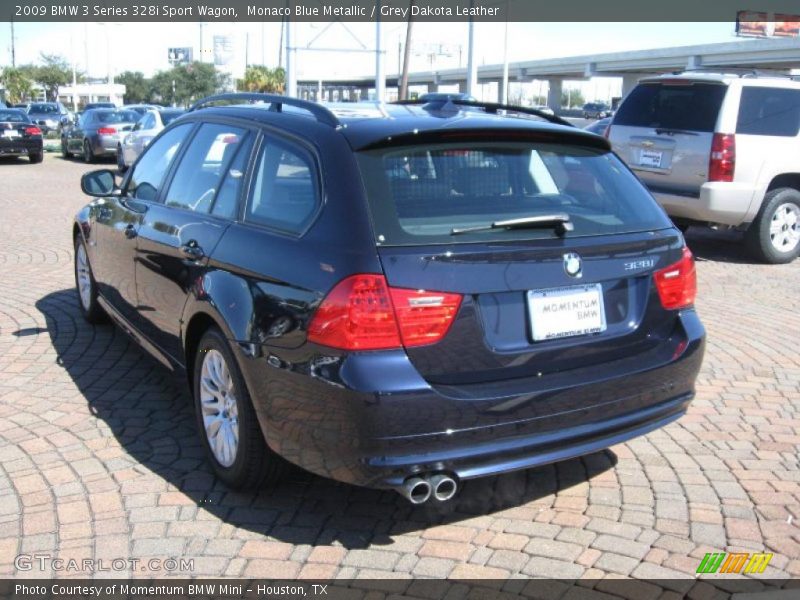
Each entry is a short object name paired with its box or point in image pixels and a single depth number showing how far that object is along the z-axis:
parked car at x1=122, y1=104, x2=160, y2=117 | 25.84
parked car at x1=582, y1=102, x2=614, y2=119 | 67.48
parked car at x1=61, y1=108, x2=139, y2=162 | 23.58
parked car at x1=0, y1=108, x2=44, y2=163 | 22.83
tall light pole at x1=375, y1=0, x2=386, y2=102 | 20.55
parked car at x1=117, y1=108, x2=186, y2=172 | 19.78
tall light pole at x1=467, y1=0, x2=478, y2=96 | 29.75
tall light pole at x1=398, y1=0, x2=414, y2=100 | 41.45
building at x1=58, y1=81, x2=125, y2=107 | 77.86
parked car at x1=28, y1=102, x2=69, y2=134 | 42.41
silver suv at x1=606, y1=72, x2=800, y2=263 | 9.08
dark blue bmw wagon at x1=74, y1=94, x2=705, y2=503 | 3.08
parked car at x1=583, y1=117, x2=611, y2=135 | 16.90
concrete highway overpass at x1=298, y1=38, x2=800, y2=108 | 54.22
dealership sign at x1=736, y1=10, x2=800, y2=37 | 71.81
